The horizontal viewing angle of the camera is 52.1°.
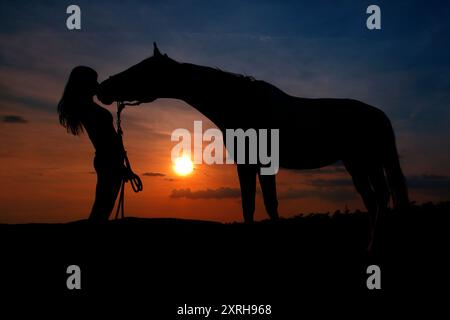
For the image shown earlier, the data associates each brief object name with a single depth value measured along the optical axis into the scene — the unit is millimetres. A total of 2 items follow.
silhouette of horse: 7887
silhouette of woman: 6559
